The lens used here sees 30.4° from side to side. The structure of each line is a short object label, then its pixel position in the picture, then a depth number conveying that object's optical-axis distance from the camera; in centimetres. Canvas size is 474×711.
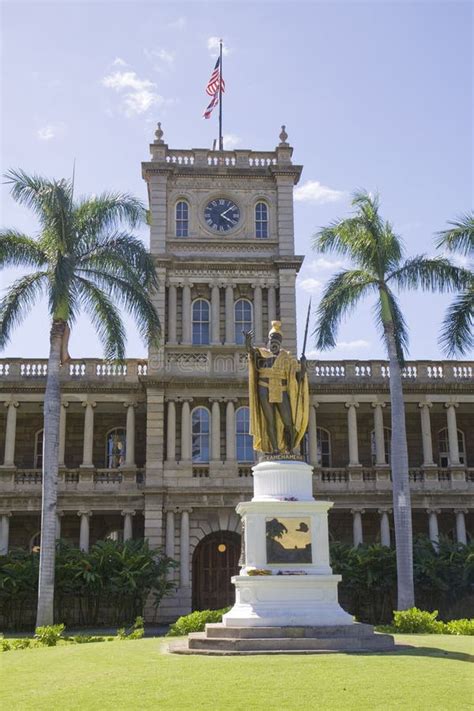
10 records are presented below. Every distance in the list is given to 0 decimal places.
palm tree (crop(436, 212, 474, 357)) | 2347
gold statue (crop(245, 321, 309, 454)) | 1508
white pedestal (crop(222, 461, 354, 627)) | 1344
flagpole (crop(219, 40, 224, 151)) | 3512
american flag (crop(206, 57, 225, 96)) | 3466
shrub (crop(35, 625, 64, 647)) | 1694
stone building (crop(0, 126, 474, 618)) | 3056
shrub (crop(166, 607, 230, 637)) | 1756
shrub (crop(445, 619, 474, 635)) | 1719
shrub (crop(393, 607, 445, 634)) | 1752
